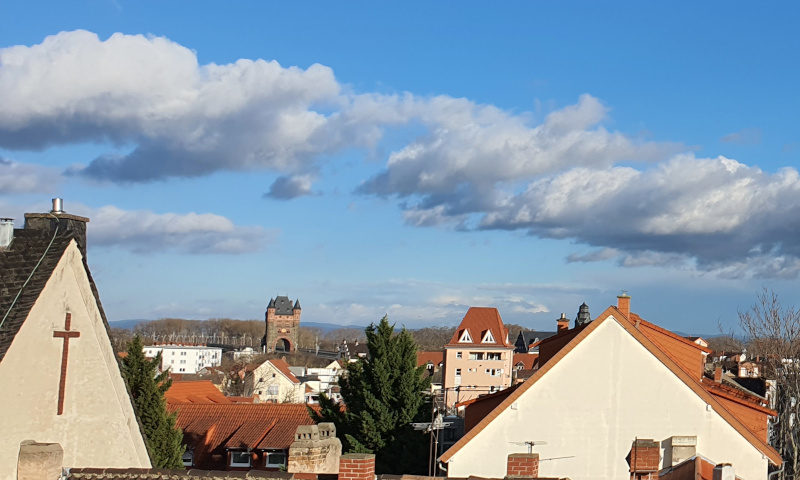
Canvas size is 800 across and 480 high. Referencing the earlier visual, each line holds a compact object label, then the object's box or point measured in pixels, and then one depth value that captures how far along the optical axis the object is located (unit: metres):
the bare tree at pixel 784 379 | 31.17
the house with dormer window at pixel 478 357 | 93.88
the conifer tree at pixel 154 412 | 27.64
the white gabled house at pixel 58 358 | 13.66
